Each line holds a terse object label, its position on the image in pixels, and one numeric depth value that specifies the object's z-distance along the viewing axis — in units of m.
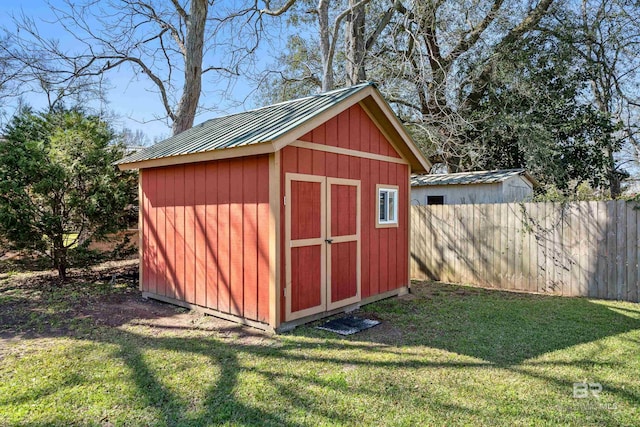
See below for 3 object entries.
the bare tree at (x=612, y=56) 12.27
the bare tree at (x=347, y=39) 11.93
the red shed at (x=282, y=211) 4.65
